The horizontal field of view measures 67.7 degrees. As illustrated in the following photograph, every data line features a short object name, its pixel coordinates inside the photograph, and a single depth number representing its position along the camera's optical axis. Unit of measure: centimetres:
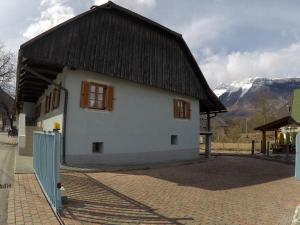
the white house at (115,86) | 892
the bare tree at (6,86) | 2924
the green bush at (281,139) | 2116
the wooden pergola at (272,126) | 1673
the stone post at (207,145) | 1392
